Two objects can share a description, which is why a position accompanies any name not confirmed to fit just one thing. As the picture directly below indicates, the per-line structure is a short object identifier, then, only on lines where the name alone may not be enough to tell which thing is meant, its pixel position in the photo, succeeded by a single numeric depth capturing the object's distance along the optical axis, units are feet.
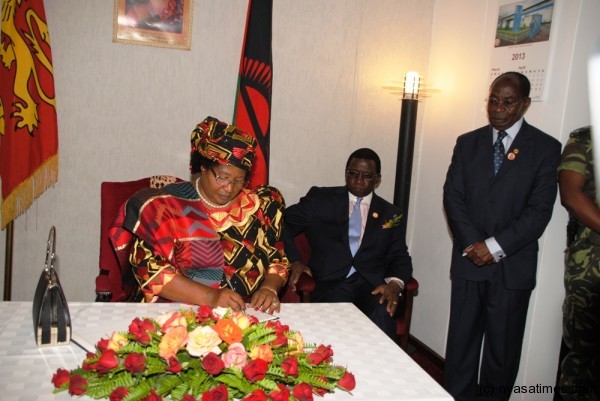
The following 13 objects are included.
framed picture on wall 11.64
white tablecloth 4.46
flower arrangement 3.83
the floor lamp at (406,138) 12.41
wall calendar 9.72
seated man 10.52
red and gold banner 10.32
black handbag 5.03
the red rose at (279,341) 4.25
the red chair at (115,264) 8.20
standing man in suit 9.25
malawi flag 11.50
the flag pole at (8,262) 11.08
